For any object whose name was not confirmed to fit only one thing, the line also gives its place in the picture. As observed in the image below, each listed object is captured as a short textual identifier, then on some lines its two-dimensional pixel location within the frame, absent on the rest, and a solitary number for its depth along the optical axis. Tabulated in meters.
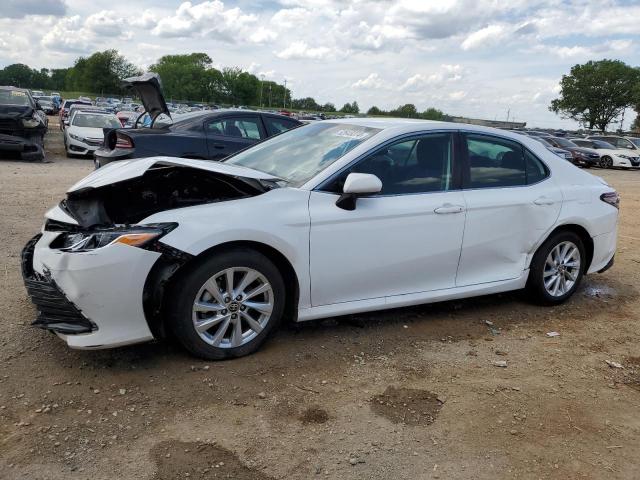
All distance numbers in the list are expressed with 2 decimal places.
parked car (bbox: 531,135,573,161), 24.86
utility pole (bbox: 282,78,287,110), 125.60
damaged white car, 3.40
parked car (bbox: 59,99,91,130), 29.28
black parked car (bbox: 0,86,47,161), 14.10
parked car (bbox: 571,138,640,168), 27.19
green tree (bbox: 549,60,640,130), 80.19
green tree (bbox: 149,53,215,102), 122.44
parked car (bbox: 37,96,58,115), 51.97
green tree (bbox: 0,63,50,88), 132.62
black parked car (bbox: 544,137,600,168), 26.75
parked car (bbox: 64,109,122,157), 16.50
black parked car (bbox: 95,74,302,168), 8.08
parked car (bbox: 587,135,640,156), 29.65
